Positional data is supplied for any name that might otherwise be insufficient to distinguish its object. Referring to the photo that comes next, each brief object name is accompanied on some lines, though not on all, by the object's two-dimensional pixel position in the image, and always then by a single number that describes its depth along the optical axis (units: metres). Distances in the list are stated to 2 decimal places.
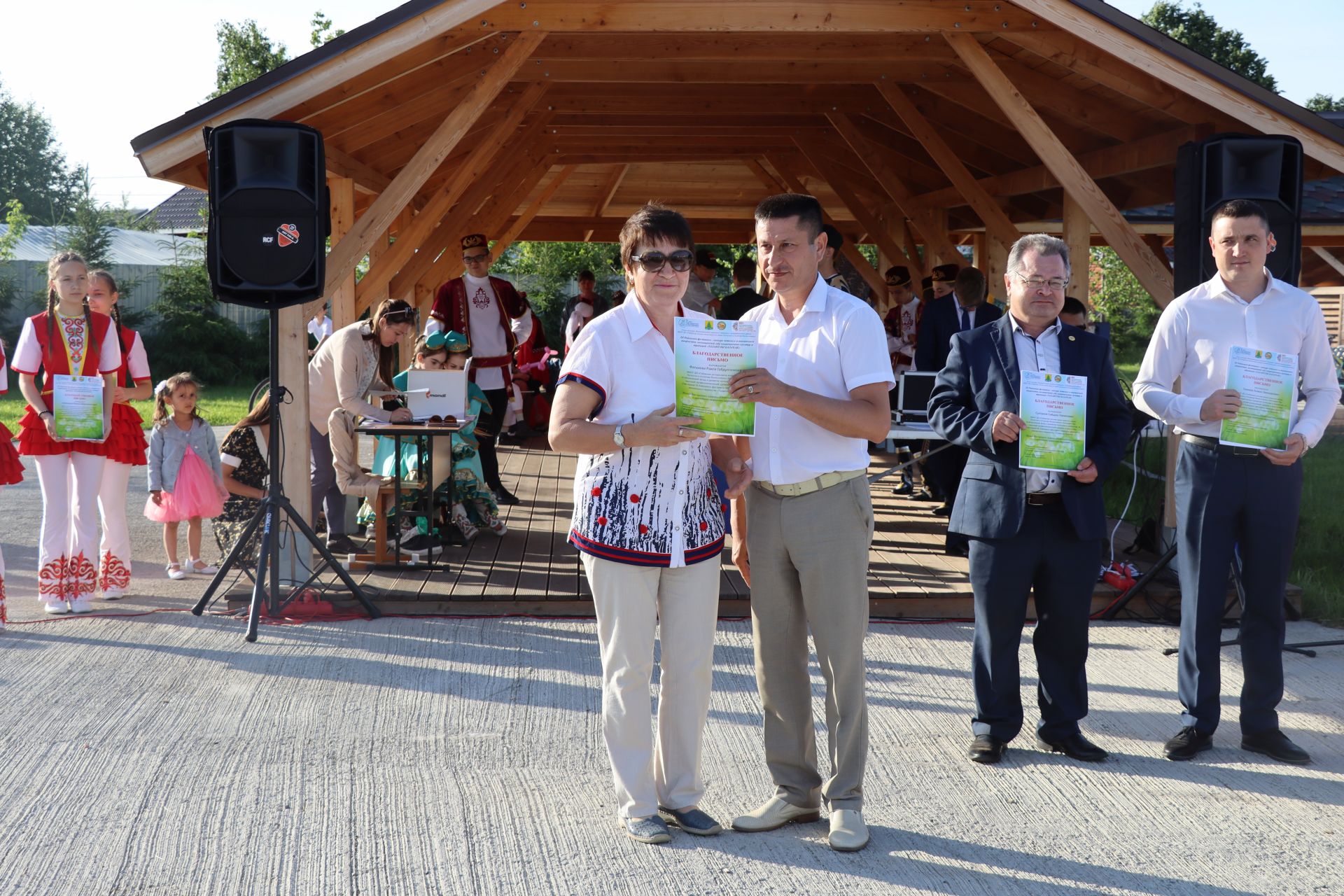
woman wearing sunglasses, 3.16
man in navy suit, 3.90
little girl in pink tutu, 6.70
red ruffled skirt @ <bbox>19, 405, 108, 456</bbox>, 5.78
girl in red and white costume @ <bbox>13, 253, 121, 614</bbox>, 5.79
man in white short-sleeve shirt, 3.20
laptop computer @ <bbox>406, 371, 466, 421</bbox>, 7.11
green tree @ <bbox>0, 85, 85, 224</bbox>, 61.41
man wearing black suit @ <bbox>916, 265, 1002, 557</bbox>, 7.92
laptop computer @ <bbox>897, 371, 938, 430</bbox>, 7.66
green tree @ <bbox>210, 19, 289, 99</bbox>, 27.64
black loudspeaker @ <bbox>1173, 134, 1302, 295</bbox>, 5.75
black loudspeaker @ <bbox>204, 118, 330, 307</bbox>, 5.66
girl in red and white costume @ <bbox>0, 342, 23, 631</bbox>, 5.61
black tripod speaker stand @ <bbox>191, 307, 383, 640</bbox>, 5.68
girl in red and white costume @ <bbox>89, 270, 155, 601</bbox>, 6.08
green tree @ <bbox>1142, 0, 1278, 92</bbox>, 36.34
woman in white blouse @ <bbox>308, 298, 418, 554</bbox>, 6.93
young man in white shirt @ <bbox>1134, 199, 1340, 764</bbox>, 4.05
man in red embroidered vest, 9.23
